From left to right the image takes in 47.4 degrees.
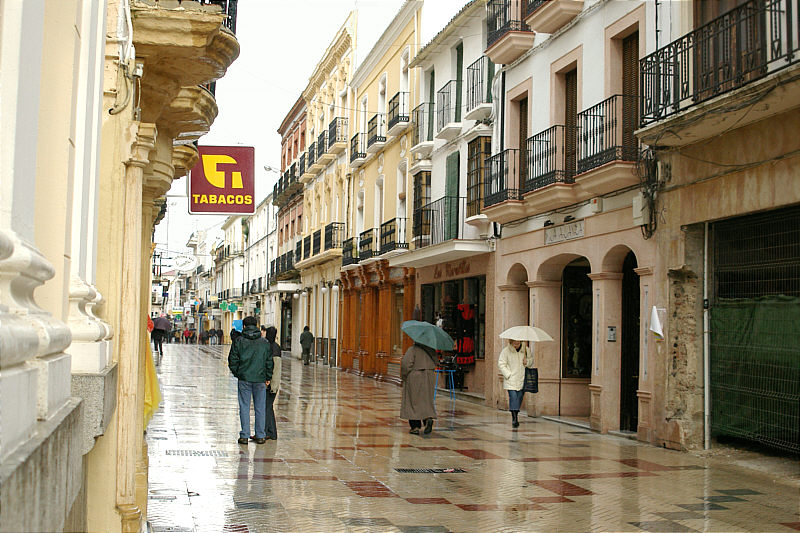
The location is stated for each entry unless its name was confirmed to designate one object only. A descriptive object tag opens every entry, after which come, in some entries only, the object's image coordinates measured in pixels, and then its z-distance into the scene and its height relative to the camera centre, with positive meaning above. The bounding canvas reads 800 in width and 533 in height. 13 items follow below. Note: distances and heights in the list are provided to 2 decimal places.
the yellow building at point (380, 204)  29.91 +4.31
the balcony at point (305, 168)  46.16 +8.08
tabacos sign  14.18 +2.22
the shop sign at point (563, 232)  17.70 +1.85
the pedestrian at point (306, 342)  41.93 -0.94
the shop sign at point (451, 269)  23.95 +1.48
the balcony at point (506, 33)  19.84 +6.48
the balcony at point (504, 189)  19.75 +3.00
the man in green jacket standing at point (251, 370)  13.52 -0.73
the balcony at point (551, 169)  17.64 +3.12
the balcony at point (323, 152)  41.28 +8.00
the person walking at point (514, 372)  16.67 -0.87
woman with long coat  15.51 -1.12
